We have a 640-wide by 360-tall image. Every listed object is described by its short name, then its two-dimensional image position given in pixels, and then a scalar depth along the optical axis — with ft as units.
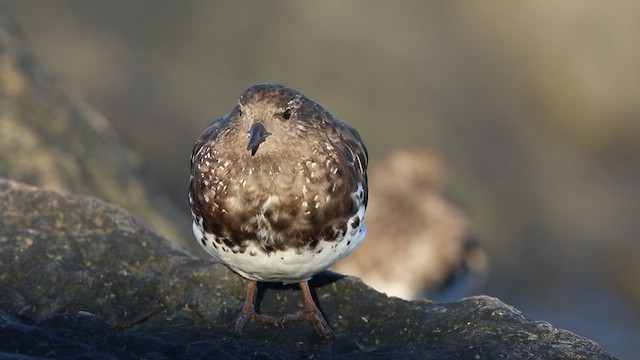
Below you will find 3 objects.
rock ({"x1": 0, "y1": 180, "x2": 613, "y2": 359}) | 20.12
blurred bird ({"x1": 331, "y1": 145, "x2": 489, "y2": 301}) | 44.91
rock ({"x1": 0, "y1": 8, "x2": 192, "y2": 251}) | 39.70
